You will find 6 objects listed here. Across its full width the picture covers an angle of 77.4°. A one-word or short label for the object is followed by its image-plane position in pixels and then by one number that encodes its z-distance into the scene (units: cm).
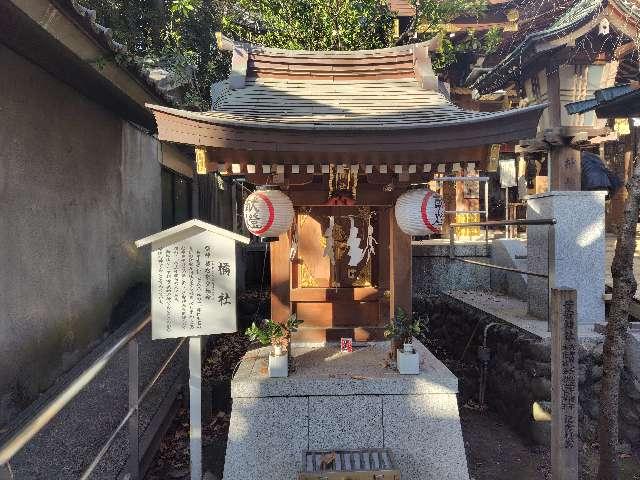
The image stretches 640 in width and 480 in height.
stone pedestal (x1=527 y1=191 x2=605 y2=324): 651
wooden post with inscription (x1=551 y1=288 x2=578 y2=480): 393
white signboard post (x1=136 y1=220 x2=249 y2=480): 396
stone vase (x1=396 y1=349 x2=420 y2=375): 510
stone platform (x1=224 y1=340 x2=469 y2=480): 456
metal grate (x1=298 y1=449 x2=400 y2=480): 405
